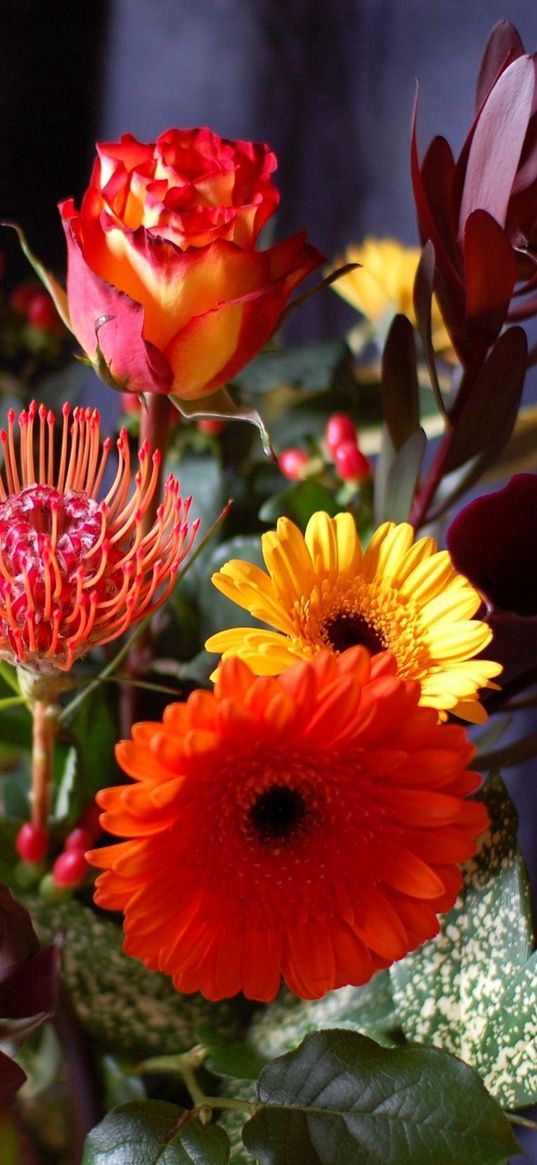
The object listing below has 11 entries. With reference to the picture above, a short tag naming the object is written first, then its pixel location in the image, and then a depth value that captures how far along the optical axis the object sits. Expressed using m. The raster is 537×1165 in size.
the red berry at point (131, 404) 0.47
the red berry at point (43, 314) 0.55
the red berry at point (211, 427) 0.47
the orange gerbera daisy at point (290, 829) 0.24
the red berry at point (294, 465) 0.45
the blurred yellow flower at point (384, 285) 0.52
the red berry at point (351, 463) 0.41
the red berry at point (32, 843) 0.37
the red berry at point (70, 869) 0.36
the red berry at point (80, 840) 0.37
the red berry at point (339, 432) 0.42
